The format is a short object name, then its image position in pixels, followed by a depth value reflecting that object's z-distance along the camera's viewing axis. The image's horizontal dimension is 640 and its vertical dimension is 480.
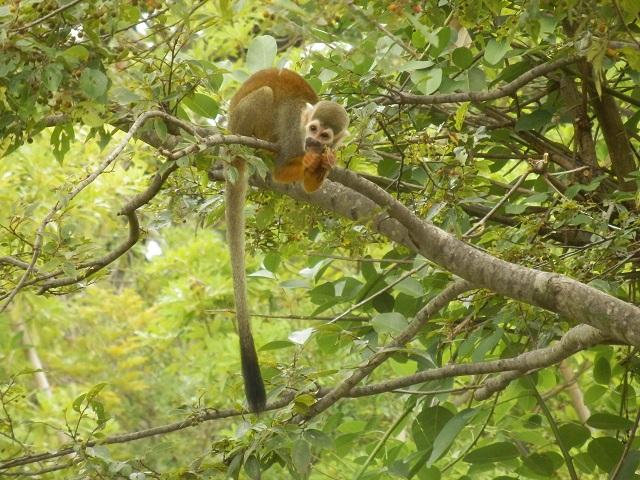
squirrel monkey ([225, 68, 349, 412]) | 6.65
